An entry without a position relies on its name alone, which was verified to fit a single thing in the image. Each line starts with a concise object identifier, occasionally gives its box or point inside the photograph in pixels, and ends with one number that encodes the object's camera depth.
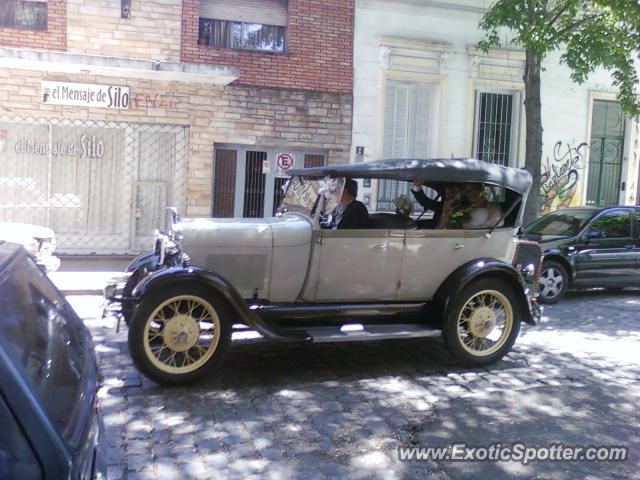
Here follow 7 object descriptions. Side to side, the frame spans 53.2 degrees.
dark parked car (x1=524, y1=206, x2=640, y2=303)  9.82
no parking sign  13.56
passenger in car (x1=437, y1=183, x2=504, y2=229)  6.42
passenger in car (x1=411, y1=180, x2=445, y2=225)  6.78
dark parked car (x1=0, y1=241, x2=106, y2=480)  1.69
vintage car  5.16
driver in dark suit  5.96
